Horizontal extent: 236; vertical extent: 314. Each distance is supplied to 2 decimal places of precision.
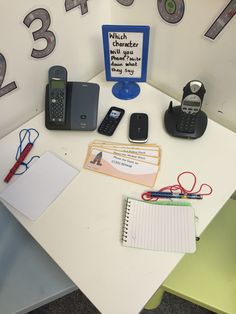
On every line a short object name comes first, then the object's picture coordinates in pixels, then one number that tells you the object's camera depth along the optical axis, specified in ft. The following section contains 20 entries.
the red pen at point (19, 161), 2.83
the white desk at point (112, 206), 2.30
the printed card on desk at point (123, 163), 2.82
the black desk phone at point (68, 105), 3.04
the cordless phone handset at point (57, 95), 3.01
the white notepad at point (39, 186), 2.68
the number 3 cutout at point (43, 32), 2.64
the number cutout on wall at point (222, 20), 2.41
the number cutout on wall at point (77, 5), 2.87
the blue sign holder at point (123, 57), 2.90
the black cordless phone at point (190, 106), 2.74
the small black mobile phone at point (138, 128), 3.03
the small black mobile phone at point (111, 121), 3.10
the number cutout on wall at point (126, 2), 3.05
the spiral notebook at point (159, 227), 2.44
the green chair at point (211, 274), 2.98
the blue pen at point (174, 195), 2.67
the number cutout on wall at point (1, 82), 2.68
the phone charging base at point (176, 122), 3.01
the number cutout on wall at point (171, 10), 2.70
